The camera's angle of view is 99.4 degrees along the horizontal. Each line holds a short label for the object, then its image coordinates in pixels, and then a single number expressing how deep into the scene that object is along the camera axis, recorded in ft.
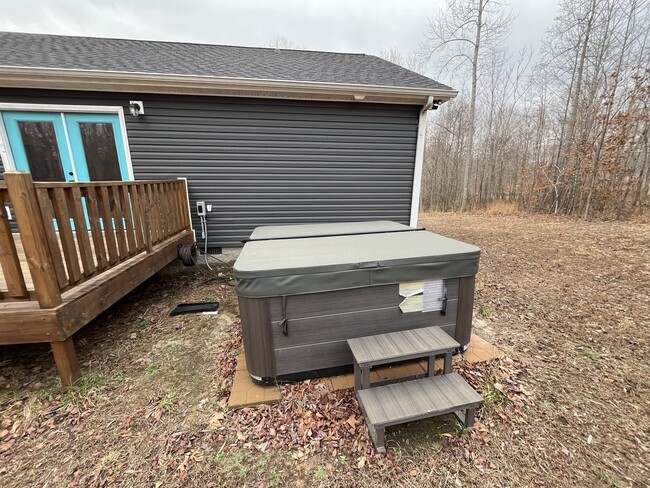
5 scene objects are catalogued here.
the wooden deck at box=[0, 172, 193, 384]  5.99
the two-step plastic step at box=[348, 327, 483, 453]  5.11
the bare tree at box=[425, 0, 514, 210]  37.52
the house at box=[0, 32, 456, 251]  12.64
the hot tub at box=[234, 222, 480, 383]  6.19
